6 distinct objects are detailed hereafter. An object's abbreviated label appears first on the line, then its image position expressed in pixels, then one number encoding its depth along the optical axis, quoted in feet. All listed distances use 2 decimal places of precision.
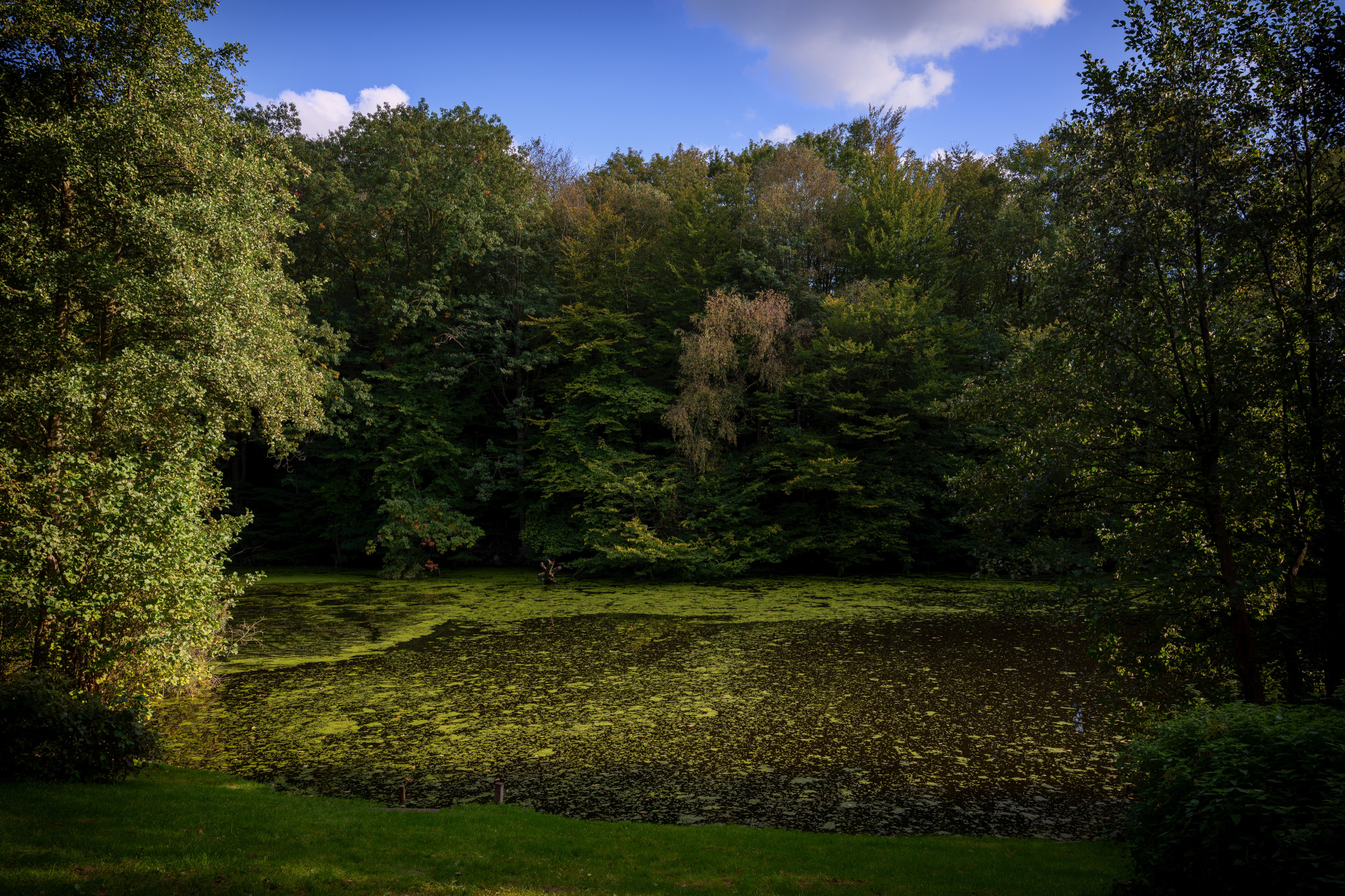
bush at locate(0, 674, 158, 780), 21.98
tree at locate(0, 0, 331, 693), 28.68
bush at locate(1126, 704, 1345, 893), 12.33
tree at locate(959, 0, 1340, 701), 22.36
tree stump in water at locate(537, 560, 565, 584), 80.07
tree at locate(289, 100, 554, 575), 87.25
